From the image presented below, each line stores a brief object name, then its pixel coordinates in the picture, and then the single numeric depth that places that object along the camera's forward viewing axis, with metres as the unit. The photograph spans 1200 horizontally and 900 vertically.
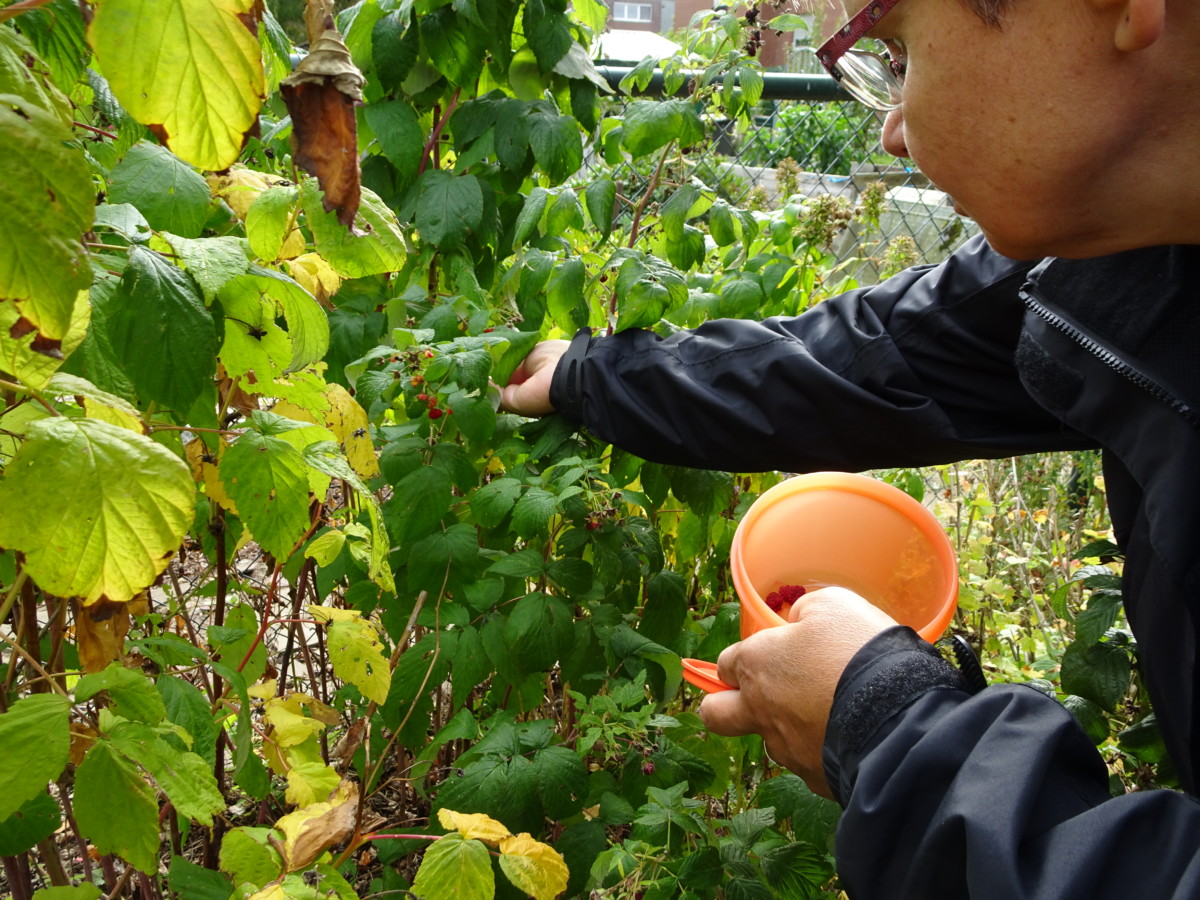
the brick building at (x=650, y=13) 17.25
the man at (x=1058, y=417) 0.90
